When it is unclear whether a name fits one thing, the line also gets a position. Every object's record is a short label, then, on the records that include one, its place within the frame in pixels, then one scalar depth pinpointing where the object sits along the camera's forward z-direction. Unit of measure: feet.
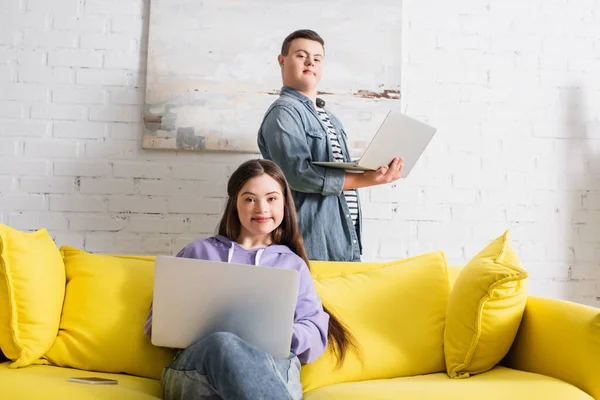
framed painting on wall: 9.12
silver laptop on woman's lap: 4.92
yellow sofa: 5.27
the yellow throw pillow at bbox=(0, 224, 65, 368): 5.63
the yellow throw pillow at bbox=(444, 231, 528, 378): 5.84
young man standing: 7.50
